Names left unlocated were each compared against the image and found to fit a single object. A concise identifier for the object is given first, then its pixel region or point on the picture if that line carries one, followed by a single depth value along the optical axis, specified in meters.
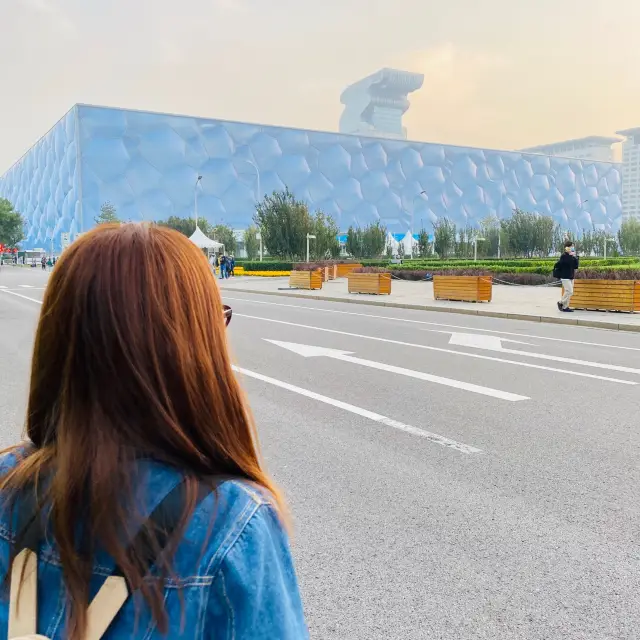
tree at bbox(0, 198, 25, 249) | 80.19
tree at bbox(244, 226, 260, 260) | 66.25
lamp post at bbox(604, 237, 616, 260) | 61.42
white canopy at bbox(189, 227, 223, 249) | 42.91
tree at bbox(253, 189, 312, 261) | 45.19
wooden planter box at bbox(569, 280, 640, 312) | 15.59
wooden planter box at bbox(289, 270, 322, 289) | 28.08
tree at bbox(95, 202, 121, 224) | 76.19
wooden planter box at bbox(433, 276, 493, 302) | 19.15
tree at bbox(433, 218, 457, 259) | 52.53
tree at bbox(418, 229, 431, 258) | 53.84
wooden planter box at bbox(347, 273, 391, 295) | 23.34
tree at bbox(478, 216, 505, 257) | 55.62
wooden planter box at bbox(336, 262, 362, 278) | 41.47
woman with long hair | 1.01
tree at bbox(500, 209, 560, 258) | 54.94
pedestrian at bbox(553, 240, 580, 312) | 16.17
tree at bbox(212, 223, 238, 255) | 72.75
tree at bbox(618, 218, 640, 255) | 58.72
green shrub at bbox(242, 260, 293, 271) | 44.41
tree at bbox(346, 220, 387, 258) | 56.47
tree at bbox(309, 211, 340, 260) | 46.44
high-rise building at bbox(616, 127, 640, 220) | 177.57
